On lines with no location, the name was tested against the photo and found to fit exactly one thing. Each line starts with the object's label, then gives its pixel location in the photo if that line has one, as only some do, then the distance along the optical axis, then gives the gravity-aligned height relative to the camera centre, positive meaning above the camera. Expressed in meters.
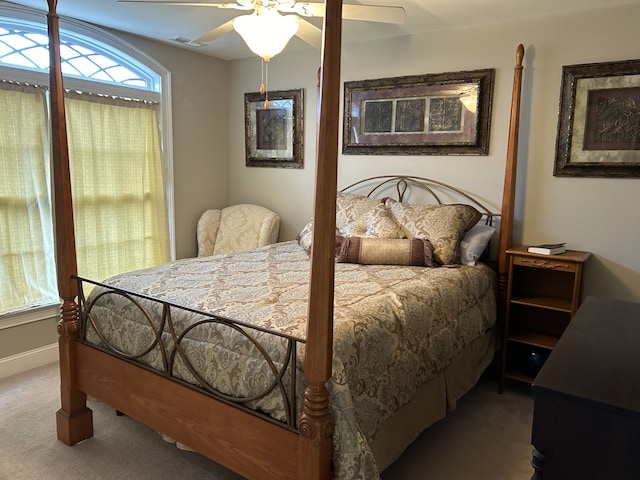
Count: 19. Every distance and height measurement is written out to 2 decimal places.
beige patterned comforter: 1.75 -0.69
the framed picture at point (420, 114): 3.37 +0.40
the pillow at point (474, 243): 3.13 -0.48
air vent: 3.81 +0.98
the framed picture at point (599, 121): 2.88 +0.31
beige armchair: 4.25 -0.58
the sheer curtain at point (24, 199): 3.17 -0.26
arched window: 3.21 +0.03
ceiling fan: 2.27 +0.75
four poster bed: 1.58 -0.73
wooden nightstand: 2.88 -0.82
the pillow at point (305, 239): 3.50 -0.53
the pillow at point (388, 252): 3.02 -0.53
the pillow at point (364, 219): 3.22 -0.36
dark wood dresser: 1.05 -0.55
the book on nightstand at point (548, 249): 2.92 -0.48
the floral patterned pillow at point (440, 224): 3.04 -0.36
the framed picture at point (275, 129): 4.26 +0.32
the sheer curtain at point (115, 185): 3.57 -0.18
